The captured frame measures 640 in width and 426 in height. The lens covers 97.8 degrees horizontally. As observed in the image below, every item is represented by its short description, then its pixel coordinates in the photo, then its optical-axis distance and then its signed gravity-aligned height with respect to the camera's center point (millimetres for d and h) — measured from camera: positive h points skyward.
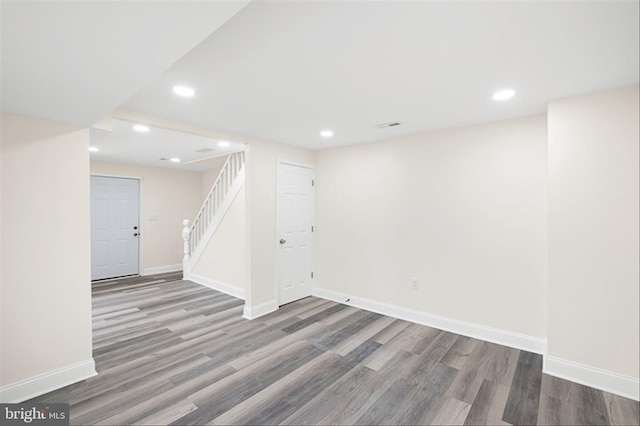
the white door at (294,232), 4117 -267
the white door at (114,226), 5551 -202
